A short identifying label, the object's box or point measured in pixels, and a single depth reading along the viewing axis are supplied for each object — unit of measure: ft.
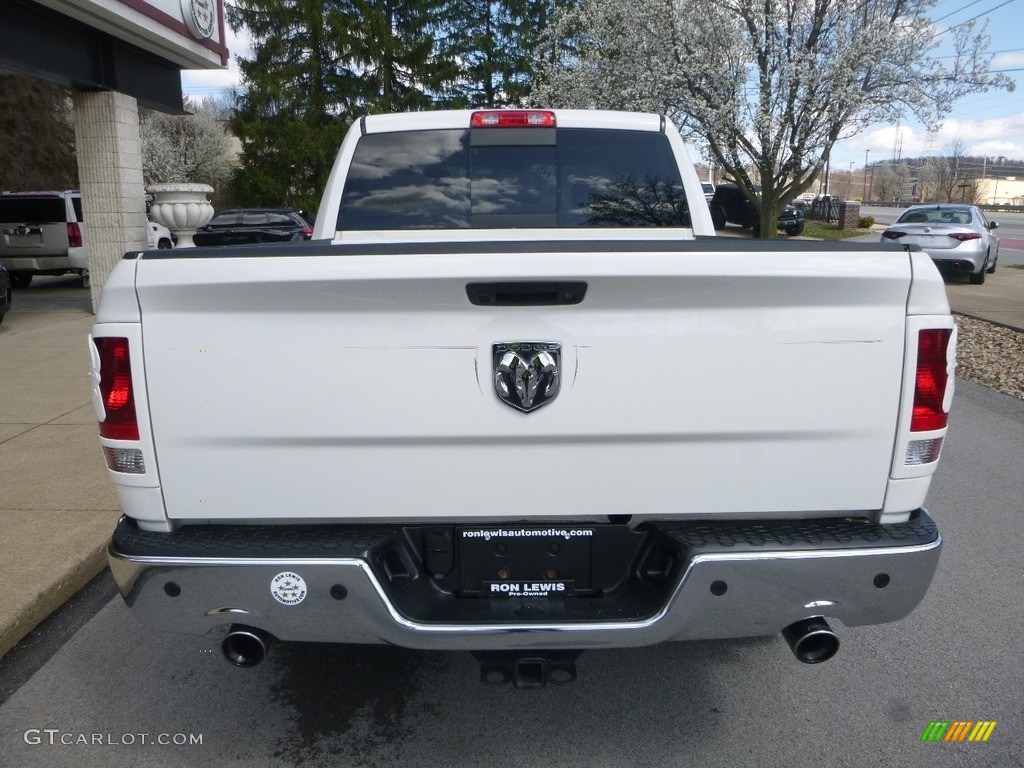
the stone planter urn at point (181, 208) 45.01
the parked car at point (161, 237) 58.02
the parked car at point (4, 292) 38.75
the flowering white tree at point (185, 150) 131.13
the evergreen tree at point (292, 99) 104.45
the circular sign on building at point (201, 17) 43.24
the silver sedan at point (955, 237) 54.54
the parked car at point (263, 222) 61.72
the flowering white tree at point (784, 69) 58.85
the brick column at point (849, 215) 122.72
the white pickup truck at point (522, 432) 7.68
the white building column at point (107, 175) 41.88
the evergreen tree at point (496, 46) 110.01
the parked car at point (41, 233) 53.93
